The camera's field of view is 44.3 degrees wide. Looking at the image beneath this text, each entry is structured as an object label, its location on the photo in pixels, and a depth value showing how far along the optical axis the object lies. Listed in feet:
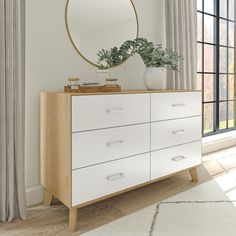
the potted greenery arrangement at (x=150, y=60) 7.79
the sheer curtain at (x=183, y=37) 9.29
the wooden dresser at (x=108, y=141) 5.67
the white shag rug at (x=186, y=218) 5.65
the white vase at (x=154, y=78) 7.79
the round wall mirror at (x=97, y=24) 7.38
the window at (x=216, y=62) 12.35
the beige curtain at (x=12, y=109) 5.78
